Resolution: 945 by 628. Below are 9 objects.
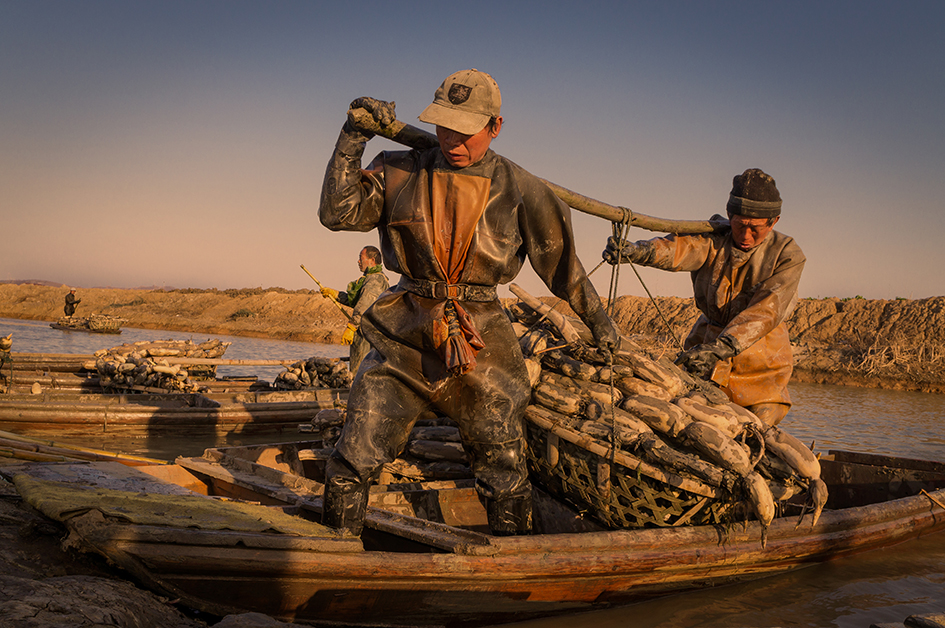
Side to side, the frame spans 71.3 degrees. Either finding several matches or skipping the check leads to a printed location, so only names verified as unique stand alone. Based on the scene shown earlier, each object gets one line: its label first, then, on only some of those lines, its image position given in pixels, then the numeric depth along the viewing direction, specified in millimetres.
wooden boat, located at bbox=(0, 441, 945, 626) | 2350
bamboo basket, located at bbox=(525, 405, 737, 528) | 3258
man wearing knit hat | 4383
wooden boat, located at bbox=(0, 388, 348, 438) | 7832
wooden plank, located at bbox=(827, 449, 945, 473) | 5609
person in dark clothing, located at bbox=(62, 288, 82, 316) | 30750
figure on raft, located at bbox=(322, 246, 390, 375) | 7648
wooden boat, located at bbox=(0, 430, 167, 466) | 3719
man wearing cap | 2756
